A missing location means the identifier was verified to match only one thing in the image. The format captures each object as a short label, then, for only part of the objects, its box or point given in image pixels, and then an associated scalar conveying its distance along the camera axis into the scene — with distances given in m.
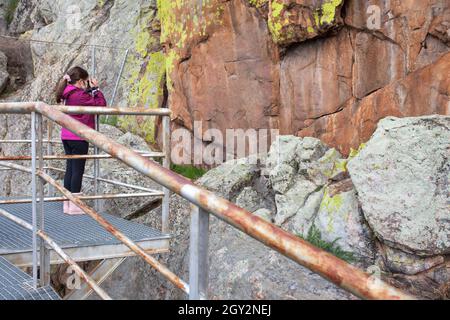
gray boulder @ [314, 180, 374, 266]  6.29
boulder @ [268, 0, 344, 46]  7.84
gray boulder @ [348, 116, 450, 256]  5.80
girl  4.93
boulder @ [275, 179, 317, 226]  7.30
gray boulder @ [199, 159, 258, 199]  8.16
